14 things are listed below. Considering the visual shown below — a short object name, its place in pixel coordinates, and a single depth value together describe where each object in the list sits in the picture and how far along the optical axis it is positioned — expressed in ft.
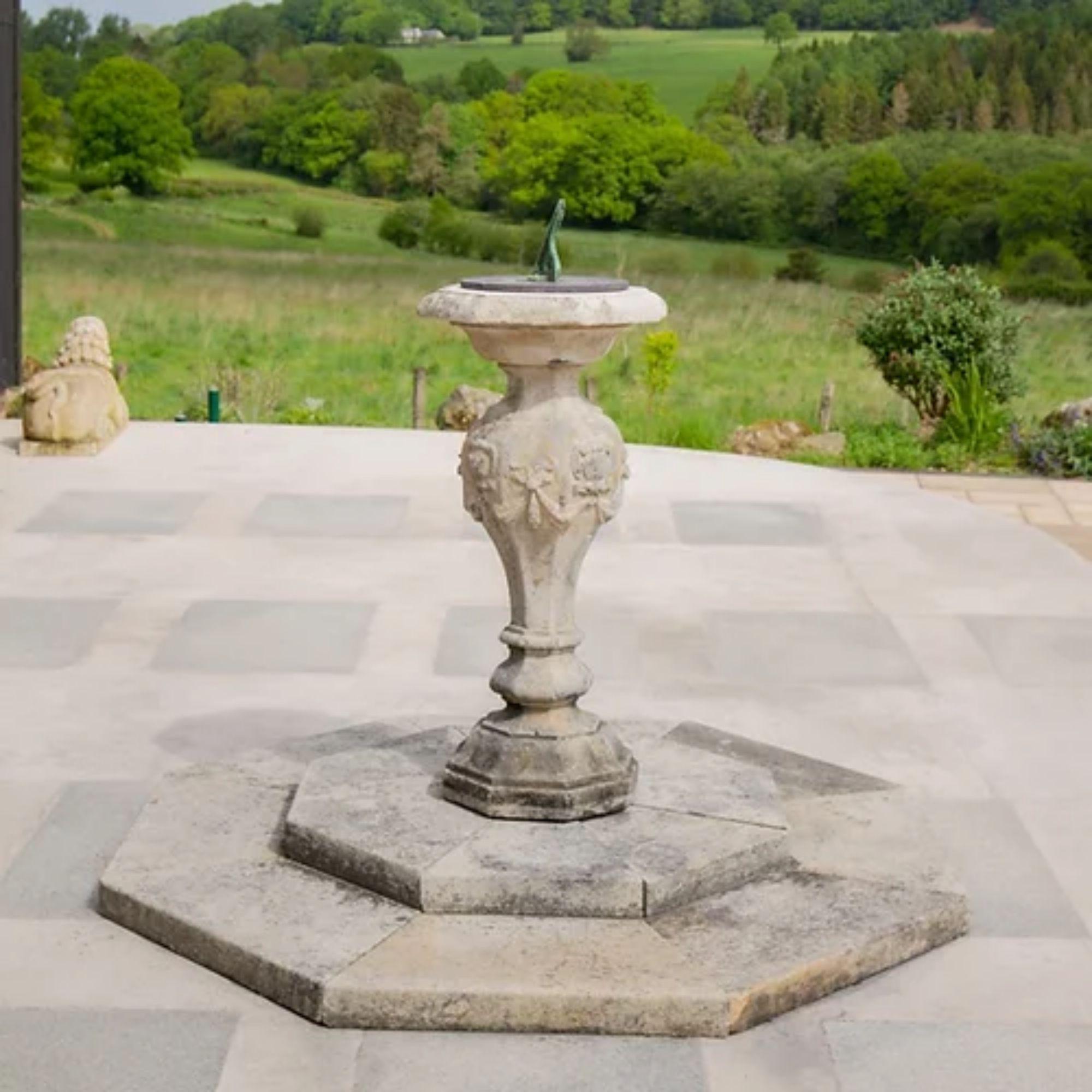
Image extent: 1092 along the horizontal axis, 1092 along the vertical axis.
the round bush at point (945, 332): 47.24
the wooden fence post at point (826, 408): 51.90
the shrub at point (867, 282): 112.57
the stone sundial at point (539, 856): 15.08
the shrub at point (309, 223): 131.34
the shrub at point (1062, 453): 42.83
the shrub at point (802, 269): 120.37
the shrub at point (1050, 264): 113.39
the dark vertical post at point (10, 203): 47.44
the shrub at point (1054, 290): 109.17
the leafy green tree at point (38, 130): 142.41
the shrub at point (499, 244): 120.98
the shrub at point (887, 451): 44.65
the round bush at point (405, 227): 128.16
